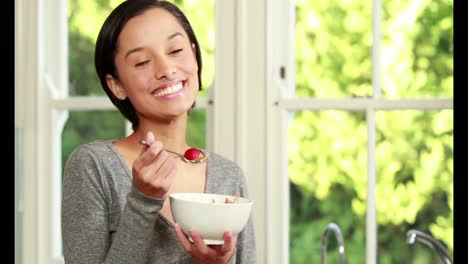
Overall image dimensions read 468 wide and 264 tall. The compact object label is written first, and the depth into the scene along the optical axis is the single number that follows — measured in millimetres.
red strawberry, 2096
